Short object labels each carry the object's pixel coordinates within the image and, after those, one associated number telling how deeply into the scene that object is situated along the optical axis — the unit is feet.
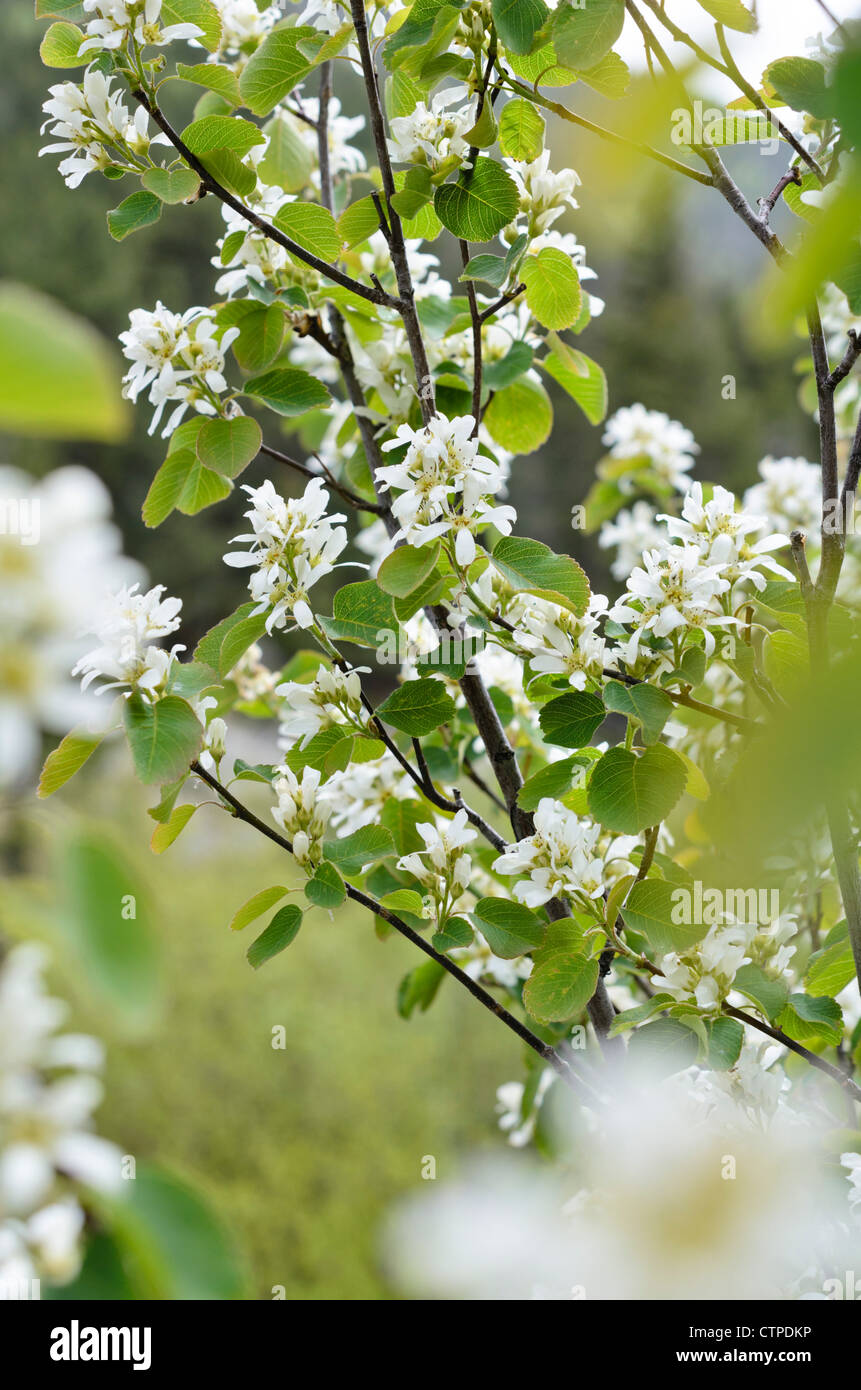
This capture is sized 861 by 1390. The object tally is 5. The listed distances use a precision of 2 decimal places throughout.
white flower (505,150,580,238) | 4.74
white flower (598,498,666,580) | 6.76
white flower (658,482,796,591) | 4.55
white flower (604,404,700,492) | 6.43
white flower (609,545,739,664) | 4.52
